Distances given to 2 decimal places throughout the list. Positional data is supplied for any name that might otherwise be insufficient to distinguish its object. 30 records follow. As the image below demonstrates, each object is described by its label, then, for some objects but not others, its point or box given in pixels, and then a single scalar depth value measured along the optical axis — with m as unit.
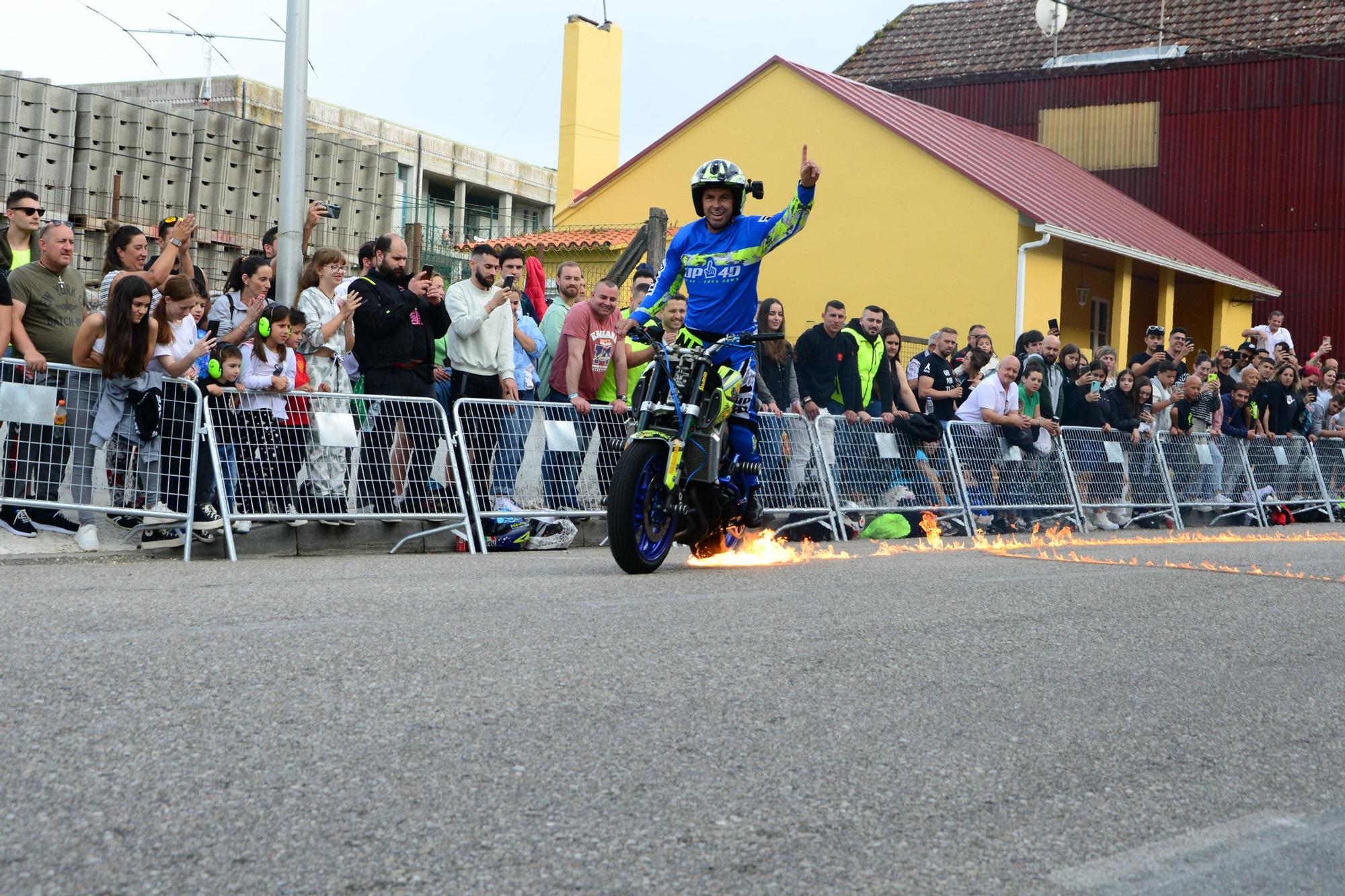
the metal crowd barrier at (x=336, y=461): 9.73
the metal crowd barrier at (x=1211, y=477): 16.86
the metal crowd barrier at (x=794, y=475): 12.51
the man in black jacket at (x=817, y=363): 13.62
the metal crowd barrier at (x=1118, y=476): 15.59
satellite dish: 37.41
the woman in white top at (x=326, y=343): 10.16
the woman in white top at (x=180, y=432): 9.55
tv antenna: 41.74
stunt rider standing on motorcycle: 8.91
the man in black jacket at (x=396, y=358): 10.48
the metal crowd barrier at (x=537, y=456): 10.94
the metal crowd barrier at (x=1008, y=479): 14.28
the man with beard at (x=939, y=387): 15.07
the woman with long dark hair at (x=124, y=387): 9.27
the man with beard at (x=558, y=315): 12.49
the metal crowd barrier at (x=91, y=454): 9.03
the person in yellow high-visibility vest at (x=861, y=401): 13.24
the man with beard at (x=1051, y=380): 15.66
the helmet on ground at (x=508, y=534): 10.84
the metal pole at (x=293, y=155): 11.78
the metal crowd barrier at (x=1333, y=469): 19.23
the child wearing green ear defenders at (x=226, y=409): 9.65
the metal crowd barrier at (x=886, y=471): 13.13
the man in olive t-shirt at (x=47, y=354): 9.07
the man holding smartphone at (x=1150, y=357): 17.38
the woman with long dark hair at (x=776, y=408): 12.54
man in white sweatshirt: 11.43
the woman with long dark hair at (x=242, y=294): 10.67
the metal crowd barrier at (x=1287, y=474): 18.12
